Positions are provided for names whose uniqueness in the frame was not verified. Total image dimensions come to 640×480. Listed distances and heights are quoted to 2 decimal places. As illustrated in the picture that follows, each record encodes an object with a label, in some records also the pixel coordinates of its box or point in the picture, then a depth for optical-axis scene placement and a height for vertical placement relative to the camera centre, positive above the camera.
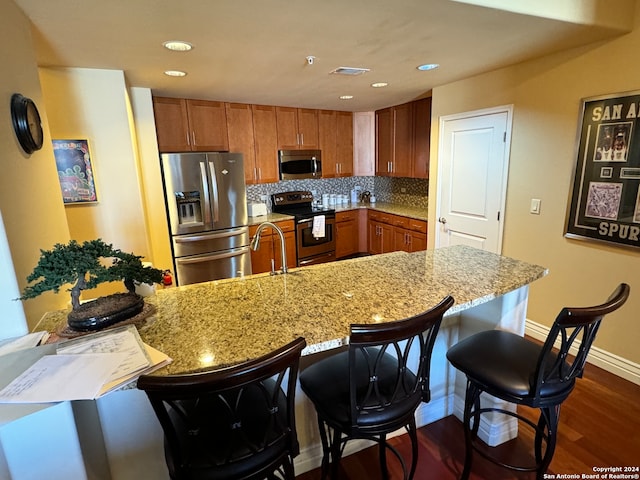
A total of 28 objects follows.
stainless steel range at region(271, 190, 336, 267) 4.62 -0.75
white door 3.09 -0.13
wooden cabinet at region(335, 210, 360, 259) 5.08 -0.95
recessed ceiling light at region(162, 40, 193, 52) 2.10 +0.79
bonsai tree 1.16 -0.33
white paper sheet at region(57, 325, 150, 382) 1.02 -0.56
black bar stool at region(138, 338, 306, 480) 0.84 -0.78
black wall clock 1.43 +0.24
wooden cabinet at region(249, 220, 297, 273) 4.36 -0.99
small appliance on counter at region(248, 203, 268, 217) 4.74 -0.53
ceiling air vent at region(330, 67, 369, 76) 2.78 +0.79
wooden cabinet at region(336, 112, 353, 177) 5.12 +0.37
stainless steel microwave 4.71 +0.08
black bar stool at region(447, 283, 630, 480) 1.26 -0.85
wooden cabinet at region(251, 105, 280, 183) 4.43 +0.35
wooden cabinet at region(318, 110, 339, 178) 4.96 +0.39
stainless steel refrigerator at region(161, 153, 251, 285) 3.55 -0.44
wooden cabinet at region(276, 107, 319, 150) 4.63 +0.56
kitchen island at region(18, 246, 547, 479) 1.20 -0.57
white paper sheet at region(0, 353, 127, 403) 0.92 -0.57
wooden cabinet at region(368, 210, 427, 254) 4.29 -0.89
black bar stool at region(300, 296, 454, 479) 1.08 -0.82
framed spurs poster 2.24 -0.09
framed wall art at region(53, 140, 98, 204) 2.60 +0.05
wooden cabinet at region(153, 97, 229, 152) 3.79 +0.54
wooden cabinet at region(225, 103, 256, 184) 4.23 +0.47
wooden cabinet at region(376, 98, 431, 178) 4.26 +0.35
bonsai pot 1.25 -0.50
